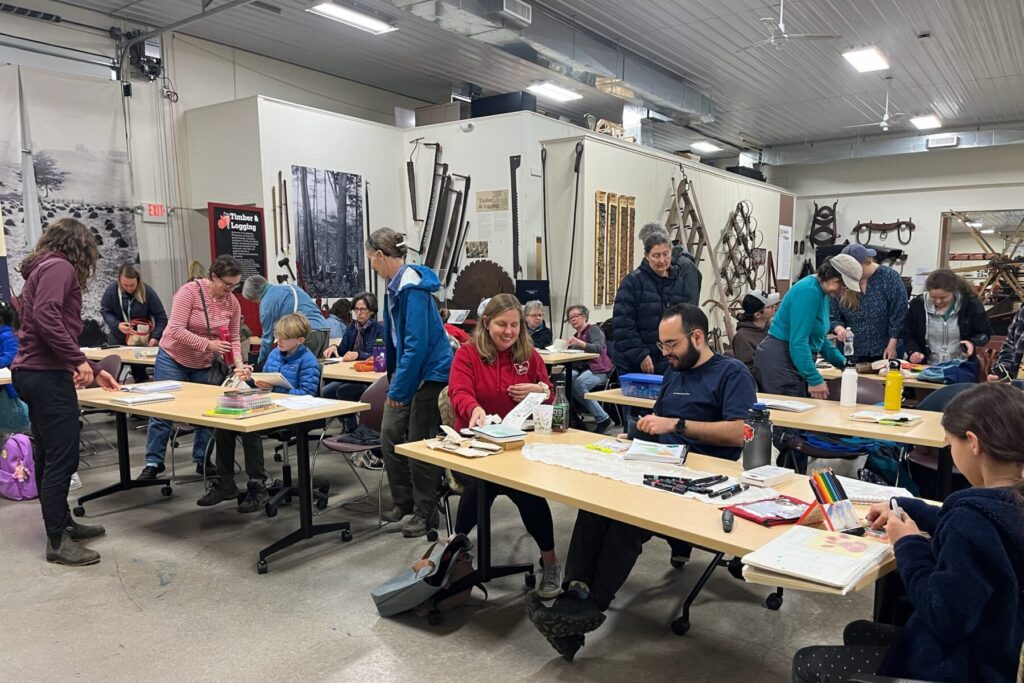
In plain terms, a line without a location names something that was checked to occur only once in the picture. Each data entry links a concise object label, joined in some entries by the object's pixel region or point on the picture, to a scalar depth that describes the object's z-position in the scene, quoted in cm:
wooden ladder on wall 910
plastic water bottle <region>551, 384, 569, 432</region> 308
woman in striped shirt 454
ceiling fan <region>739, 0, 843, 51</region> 582
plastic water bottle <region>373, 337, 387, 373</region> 517
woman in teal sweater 381
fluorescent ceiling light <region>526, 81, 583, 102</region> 884
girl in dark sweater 137
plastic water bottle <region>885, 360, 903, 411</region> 338
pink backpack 446
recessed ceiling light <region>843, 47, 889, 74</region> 722
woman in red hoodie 307
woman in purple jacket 312
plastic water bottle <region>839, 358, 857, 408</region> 363
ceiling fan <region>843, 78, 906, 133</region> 1085
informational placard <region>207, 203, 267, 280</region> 667
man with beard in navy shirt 252
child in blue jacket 427
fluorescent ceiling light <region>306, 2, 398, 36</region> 599
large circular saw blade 767
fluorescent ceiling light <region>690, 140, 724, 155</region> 1314
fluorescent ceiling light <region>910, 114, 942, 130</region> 1092
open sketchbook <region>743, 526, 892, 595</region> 154
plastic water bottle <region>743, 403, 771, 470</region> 248
